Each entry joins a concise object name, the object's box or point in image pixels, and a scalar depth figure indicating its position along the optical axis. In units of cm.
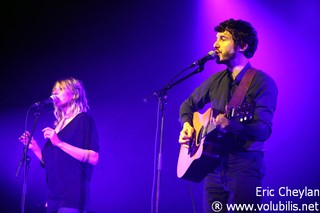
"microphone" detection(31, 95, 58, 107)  415
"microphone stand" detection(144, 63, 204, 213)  345
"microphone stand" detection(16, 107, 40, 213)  409
